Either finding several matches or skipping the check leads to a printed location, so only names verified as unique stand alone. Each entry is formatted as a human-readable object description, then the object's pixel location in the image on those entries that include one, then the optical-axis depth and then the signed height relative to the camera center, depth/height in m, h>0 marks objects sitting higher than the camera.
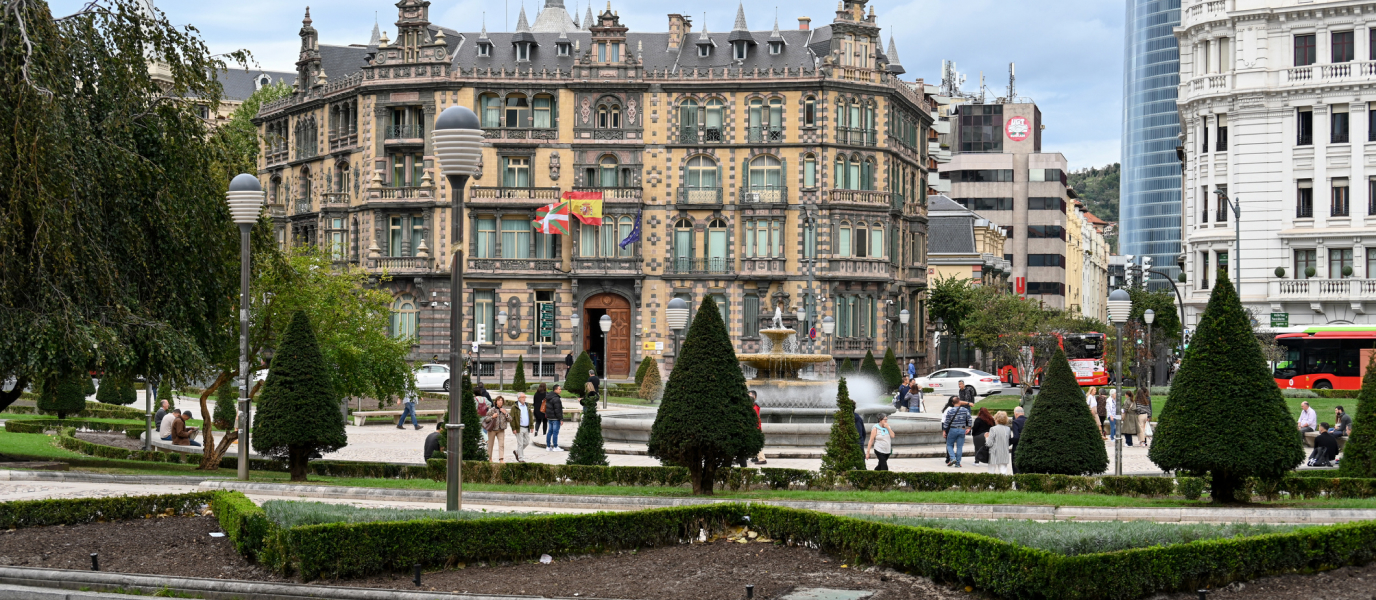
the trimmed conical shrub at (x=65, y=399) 43.84 -2.24
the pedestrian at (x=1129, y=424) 36.41 -2.24
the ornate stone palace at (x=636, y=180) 68.88 +7.04
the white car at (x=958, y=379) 61.62 -2.11
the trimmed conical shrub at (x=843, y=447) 24.05 -1.91
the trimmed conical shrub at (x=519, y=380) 55.97 -1.97
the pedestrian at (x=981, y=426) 30.93 -1.99
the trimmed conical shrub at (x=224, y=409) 40.12 -2.30
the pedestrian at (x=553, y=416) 36.59 -2.17
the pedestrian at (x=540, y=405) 39.34 -2.06
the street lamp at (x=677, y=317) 47.12 +0.41
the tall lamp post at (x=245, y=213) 23.03 +1.76
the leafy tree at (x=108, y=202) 22.44 +2.00
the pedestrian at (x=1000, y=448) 28.05 -2.21
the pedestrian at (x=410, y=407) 44.01 -2.44
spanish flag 68.31 +5.69
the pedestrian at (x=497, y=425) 31.05 -2.06
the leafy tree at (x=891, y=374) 59.09 -1.72
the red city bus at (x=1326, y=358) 51.78 -0.82
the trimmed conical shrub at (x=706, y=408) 21.47 -1.14
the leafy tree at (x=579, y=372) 56.38 -1.67
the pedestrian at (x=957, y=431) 30.75 -2.07
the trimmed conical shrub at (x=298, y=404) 24.41 -1.28
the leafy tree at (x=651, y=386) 55.94 -2.17
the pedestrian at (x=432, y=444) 28.98 -2.30
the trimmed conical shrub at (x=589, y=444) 26.11 -2.04
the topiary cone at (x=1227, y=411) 20.11 -1.06
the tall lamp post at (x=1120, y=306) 35.30 +0.65
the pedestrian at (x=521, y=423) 33.16 -2.26
